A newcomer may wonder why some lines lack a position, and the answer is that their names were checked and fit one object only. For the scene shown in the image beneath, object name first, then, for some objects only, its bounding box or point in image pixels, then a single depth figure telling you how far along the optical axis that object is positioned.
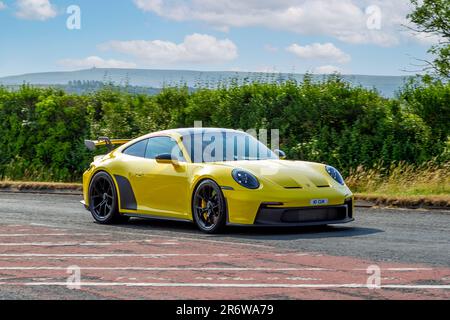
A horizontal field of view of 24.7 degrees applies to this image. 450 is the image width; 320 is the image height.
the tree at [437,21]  23.45
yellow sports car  13.88
